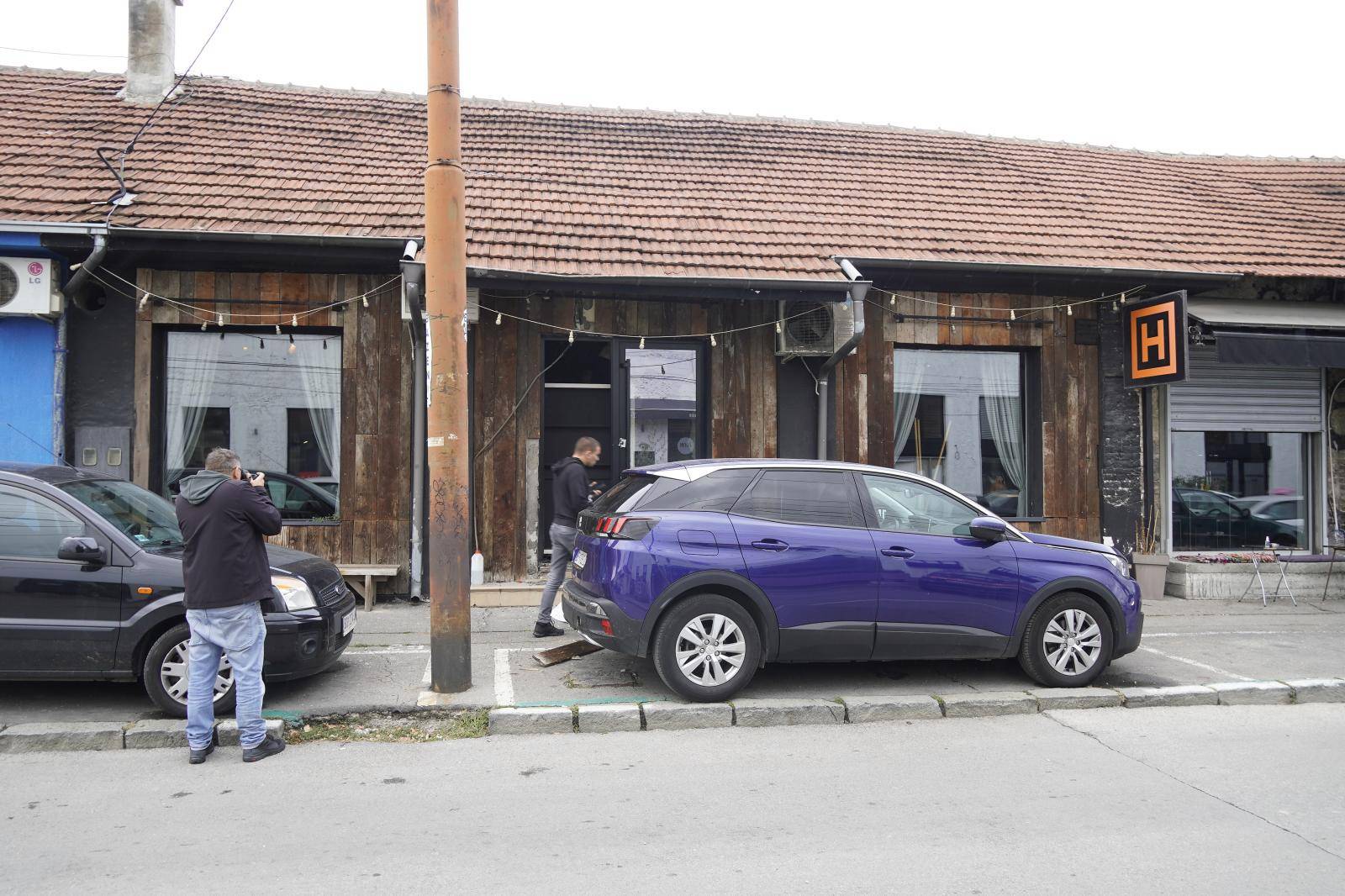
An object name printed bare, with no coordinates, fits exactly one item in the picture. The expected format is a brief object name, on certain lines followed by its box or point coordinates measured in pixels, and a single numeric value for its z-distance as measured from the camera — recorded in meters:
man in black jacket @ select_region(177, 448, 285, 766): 5.17
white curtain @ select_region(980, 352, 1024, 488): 11.11
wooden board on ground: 7.20
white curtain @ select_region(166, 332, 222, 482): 9.82
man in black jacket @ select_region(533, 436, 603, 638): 8.05
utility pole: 6.30
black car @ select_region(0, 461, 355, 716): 5.70
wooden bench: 9.34
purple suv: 6.10
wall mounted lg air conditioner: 8.91
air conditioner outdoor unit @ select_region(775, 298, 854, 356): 9.79
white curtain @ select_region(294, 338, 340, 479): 9.96
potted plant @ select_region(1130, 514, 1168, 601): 10.52
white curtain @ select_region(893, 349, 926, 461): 10.85
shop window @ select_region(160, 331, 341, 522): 9.86
